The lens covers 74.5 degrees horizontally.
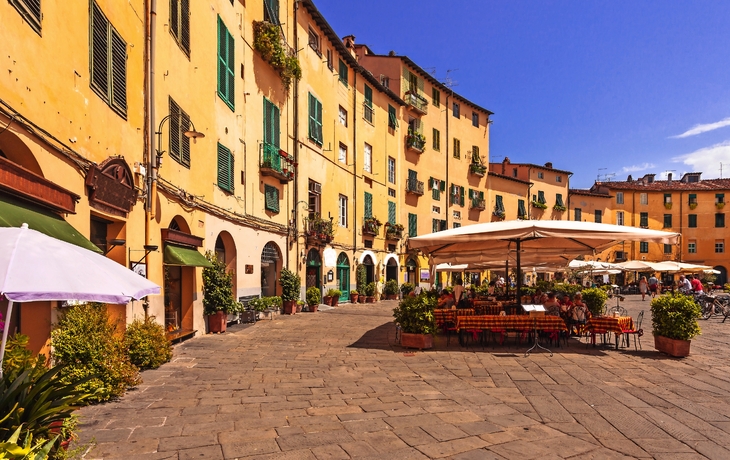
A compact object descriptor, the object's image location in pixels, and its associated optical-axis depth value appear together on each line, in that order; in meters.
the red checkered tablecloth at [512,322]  9.51
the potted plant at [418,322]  9.72
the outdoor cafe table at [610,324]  9.18
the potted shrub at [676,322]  8.71
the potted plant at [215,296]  12.20
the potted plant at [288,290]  17.98
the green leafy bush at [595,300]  15.01
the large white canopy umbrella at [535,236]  9.20
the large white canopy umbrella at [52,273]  3.09
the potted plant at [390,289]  28.14
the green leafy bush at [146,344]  7.69
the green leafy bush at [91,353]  5.86
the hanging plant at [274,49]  16.19
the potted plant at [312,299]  19.09
